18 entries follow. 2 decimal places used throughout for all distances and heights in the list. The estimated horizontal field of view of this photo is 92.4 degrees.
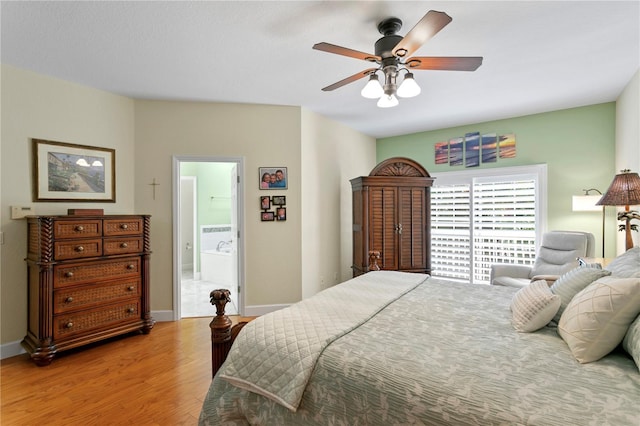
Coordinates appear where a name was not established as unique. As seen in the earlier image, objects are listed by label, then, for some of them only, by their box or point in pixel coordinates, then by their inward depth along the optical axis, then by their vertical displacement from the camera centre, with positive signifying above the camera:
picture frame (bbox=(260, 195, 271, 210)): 3.83 +0.12
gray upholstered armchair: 3.37 -0.54
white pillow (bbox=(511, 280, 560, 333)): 1.43 -0.47
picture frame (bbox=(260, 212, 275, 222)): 3.83 -0.06
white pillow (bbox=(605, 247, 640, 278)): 1.43 -0.28
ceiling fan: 1.83 +0.95
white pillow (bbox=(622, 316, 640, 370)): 1.07 -0.47
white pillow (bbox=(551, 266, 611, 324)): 1.51 -0.36
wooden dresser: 2.62 -0.64
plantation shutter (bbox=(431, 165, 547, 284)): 4.19 -0.11
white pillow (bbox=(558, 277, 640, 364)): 1.15 -0.42
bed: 0.94 -0.57
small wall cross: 3.62 +0.33
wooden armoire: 4.14 -0.07
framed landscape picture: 2.92 +0.41
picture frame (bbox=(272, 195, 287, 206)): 3.86 +0.15
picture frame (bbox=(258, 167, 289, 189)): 3.83 +0.43
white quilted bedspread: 1.23 -0.58
